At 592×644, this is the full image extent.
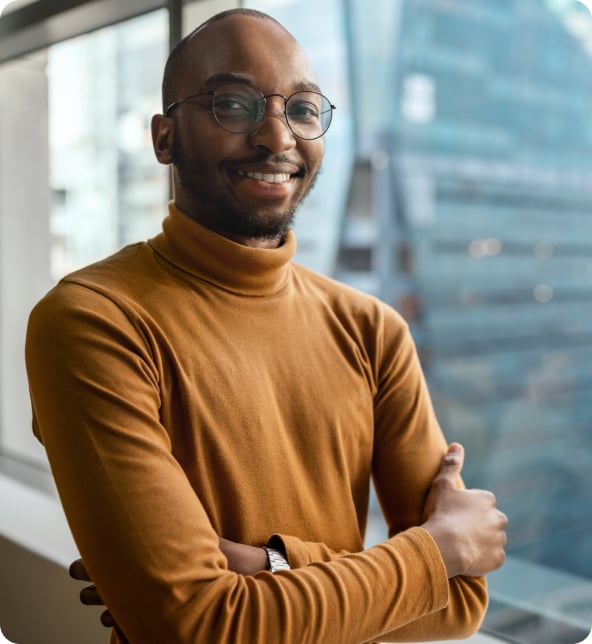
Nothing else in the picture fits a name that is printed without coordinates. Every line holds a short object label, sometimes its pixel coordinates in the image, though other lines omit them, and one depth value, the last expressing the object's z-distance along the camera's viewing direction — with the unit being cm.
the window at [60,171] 300
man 99
